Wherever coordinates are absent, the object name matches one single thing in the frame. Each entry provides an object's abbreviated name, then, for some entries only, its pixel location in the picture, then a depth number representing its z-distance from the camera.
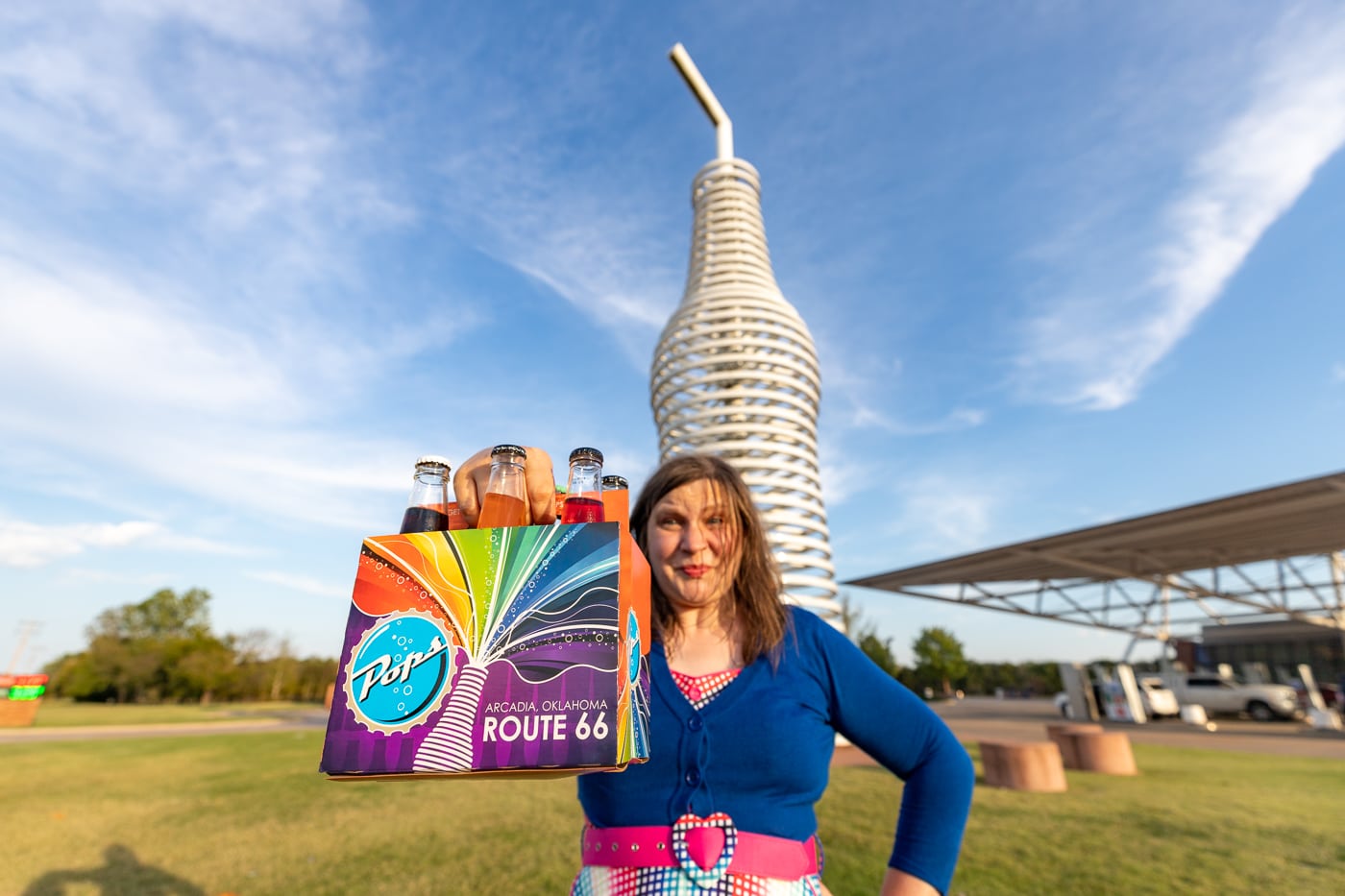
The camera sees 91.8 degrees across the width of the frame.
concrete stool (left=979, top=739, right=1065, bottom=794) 6.72
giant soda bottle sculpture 11.59
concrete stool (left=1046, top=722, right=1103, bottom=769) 8.38
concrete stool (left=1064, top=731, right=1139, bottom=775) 8.04
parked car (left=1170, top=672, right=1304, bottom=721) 17.81
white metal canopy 12.55
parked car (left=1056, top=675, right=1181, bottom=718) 19.02
